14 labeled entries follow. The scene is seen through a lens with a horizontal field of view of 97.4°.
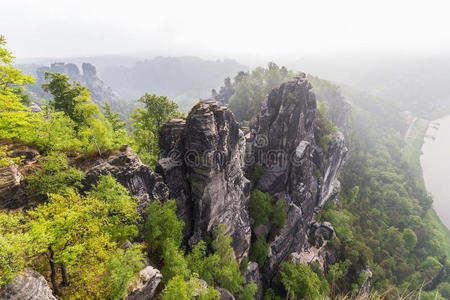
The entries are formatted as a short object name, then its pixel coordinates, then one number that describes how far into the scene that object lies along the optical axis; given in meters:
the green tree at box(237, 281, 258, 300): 31.08
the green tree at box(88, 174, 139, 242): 20.55
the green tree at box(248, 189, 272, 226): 42.91
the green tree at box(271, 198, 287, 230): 44.56
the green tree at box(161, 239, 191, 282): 22.83
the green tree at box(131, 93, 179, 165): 36.06
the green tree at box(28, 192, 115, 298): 14.51
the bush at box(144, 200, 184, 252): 24.75
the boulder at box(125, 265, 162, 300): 18.70
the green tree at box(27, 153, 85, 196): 19.38
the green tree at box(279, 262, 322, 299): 36.75
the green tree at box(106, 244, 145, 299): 16.62
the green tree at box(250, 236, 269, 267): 40.12
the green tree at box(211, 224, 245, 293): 27.84
